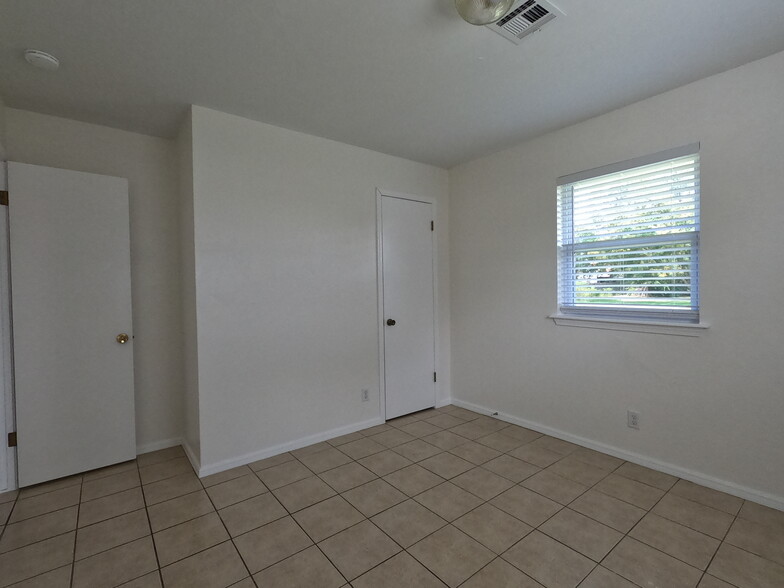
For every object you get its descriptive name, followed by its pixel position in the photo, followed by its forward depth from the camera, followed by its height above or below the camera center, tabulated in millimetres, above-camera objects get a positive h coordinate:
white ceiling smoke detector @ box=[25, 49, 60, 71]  1959 +1263
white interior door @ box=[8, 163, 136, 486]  2494 -197
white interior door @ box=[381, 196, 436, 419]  3654 -189
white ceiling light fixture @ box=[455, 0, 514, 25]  1589 +1202
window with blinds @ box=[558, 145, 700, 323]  2461 +324
